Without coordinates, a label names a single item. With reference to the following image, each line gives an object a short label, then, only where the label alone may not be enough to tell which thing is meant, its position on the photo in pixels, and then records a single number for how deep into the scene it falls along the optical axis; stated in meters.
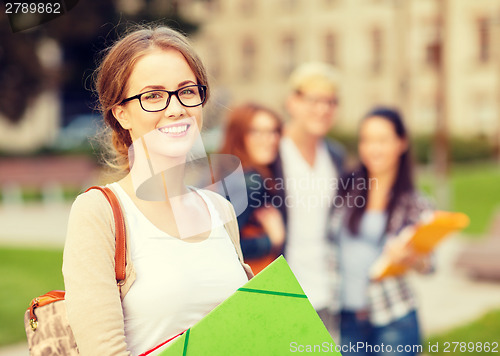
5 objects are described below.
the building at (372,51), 29.30
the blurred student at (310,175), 3.10
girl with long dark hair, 3.08
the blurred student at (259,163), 2.67
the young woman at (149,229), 1.28
